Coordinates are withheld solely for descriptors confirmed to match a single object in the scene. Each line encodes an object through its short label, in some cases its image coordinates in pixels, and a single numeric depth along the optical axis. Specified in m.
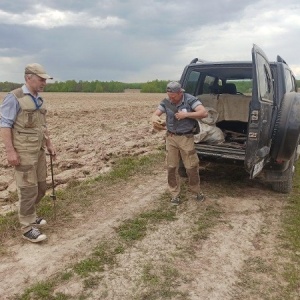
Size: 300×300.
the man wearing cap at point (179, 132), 3.85
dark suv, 3.96
